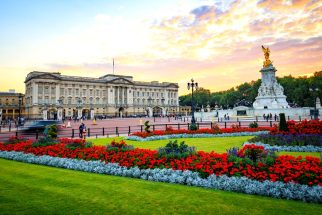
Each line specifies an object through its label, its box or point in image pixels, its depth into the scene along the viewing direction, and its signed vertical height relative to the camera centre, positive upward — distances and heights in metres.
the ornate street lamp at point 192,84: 36.62 +4.30
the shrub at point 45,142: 14.61 -1.52
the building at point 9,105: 120.44 +4.96
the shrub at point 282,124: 18.09 -0.79
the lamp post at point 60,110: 108.83 +2.12
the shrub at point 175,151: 9.72 -1.44
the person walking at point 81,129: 23.74 -1.33
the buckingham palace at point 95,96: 107.03 +8.95
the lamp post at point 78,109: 114.31 +2.58
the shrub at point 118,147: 11.53 -1.46
